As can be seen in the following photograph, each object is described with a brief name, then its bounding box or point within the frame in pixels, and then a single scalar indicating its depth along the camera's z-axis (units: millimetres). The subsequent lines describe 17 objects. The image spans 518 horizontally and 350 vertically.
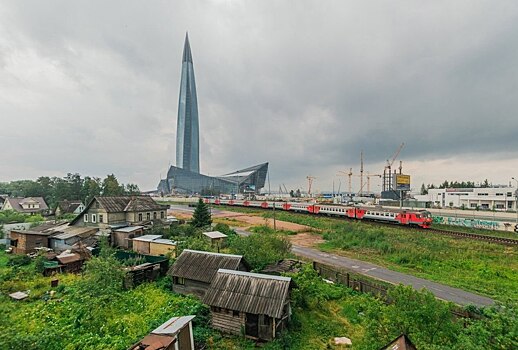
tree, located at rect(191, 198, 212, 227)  35750
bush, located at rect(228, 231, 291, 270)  19934
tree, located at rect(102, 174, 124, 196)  68769
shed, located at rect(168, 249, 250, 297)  16141
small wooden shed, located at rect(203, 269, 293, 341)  12094
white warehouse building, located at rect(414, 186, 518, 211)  72062
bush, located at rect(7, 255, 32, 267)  23531
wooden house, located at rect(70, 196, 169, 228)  33312
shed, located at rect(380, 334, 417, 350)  7020
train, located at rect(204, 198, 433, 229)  41000
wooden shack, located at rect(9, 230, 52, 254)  27891
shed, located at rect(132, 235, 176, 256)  25219
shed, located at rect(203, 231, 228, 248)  26734
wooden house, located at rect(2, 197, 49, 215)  60625
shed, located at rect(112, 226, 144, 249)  29484
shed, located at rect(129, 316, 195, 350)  8766
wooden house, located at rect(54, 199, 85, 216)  56531
